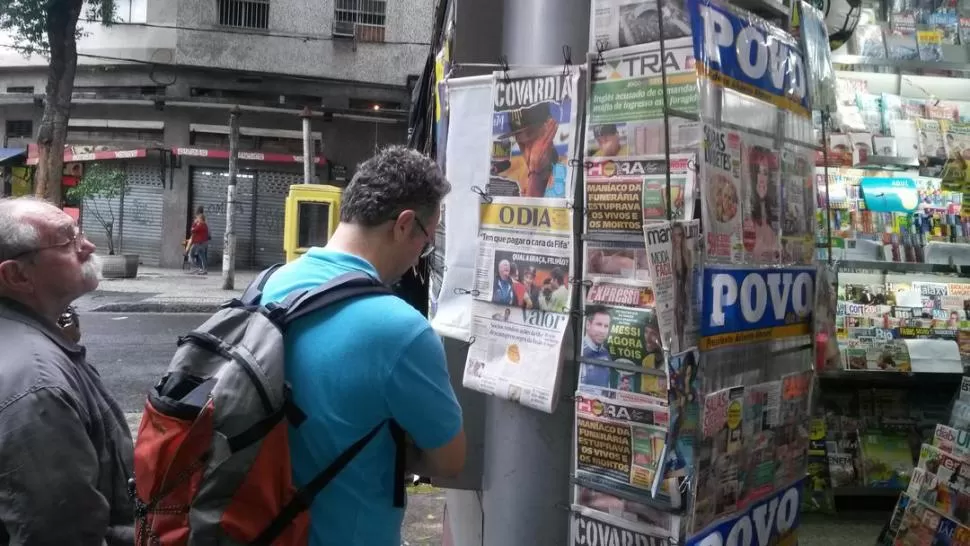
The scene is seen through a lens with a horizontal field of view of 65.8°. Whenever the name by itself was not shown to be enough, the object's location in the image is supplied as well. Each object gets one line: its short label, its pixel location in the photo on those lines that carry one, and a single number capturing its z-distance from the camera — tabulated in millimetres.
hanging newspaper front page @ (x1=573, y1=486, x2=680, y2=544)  2004
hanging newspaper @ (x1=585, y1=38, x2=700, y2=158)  1926
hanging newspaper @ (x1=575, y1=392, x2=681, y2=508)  1978
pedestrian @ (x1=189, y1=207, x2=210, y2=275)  19641
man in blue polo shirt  1631
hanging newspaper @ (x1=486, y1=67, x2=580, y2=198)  2148
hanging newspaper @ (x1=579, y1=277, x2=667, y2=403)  1985
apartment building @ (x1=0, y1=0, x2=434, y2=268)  21656
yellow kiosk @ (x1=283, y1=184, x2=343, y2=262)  11656
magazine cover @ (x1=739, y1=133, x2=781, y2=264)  2121
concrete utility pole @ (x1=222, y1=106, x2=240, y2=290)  15945
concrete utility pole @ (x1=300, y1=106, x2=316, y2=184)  16047
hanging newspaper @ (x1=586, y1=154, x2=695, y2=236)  1941
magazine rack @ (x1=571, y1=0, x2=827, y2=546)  1926
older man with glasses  1847
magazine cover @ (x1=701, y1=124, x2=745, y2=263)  1959
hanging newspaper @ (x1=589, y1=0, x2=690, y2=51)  1944
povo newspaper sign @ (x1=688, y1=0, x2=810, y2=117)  1951
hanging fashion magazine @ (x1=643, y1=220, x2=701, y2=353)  1839
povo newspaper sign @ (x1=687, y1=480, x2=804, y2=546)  2115
